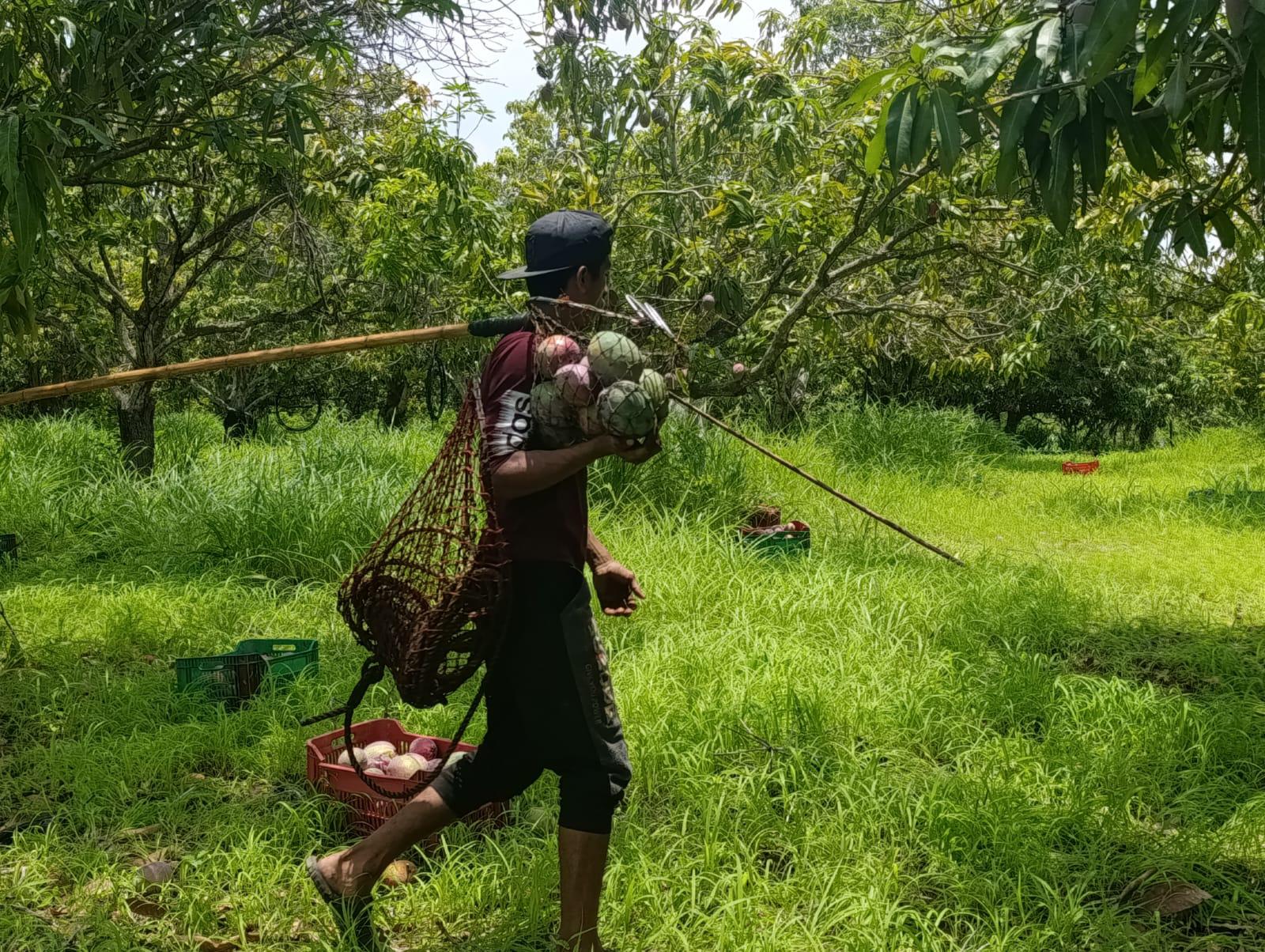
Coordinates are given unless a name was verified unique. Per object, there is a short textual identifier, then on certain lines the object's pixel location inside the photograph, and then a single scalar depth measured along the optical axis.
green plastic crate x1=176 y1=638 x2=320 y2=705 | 3.79
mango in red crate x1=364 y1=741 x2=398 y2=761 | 3.07
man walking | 2.14
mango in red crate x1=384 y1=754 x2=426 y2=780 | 2.94
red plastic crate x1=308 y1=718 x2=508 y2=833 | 2.82
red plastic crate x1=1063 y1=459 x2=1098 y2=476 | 11.48
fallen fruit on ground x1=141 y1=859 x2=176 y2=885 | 2.68
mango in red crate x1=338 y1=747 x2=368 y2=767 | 3.05
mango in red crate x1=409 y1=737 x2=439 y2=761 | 3.16
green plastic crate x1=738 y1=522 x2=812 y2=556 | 5.79
